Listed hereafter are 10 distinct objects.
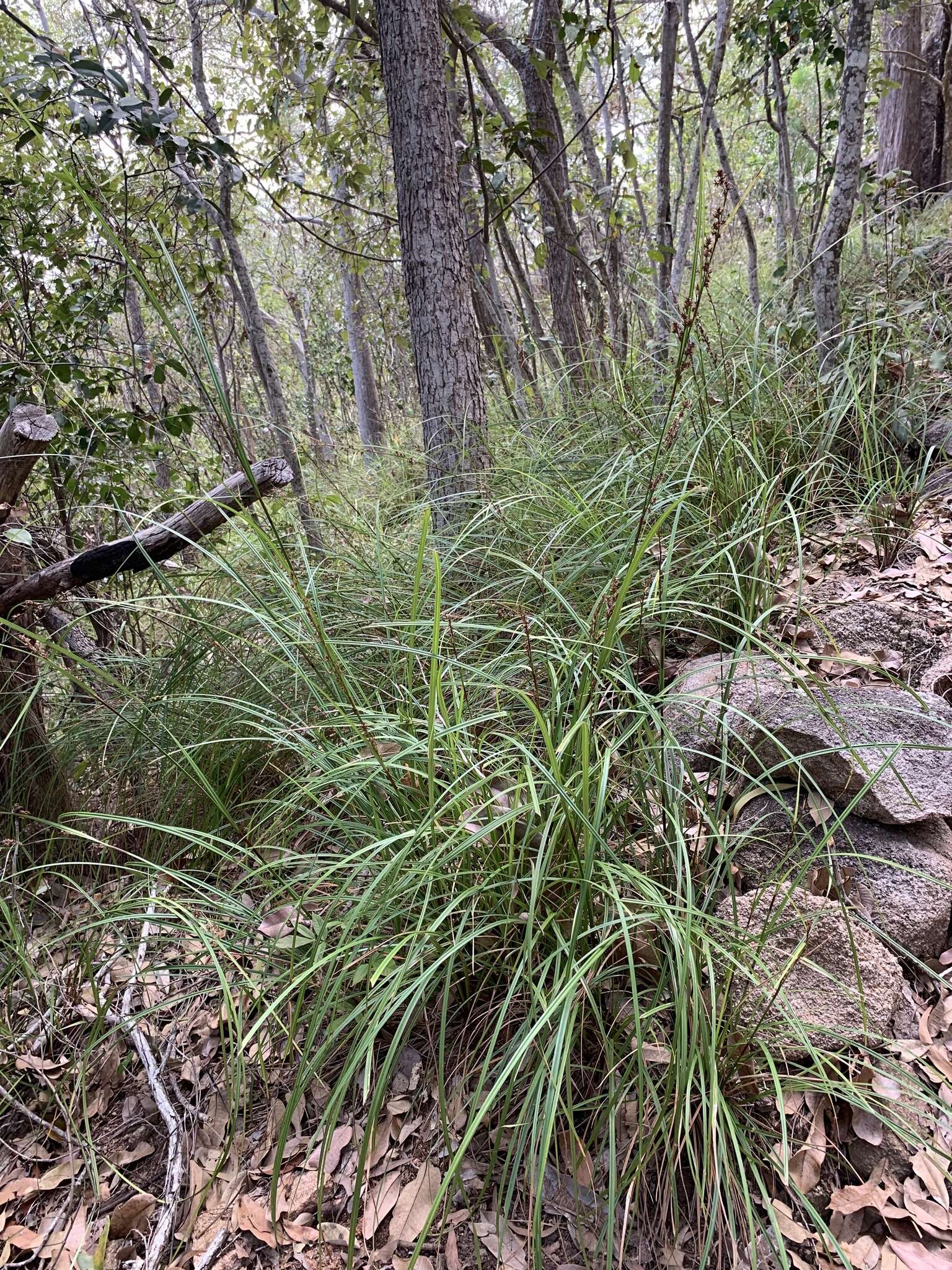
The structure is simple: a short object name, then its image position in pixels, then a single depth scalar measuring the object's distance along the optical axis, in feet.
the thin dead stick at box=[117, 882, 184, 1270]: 4.41
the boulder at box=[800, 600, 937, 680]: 7.02
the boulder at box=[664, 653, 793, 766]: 5.72
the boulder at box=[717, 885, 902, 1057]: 4.32
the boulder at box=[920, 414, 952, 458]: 9.05
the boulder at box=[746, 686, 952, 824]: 5.54
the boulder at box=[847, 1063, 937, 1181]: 4.16
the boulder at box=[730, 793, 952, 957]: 5.12
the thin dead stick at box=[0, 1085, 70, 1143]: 5.21
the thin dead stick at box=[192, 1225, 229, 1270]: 4.33
